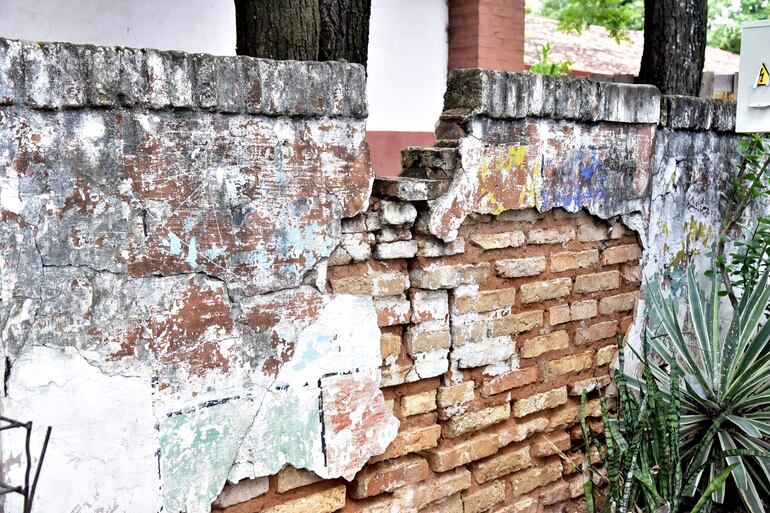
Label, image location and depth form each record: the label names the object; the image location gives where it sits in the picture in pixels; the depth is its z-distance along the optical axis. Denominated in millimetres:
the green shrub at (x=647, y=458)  3166
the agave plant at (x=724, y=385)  3541
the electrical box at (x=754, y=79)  3723
